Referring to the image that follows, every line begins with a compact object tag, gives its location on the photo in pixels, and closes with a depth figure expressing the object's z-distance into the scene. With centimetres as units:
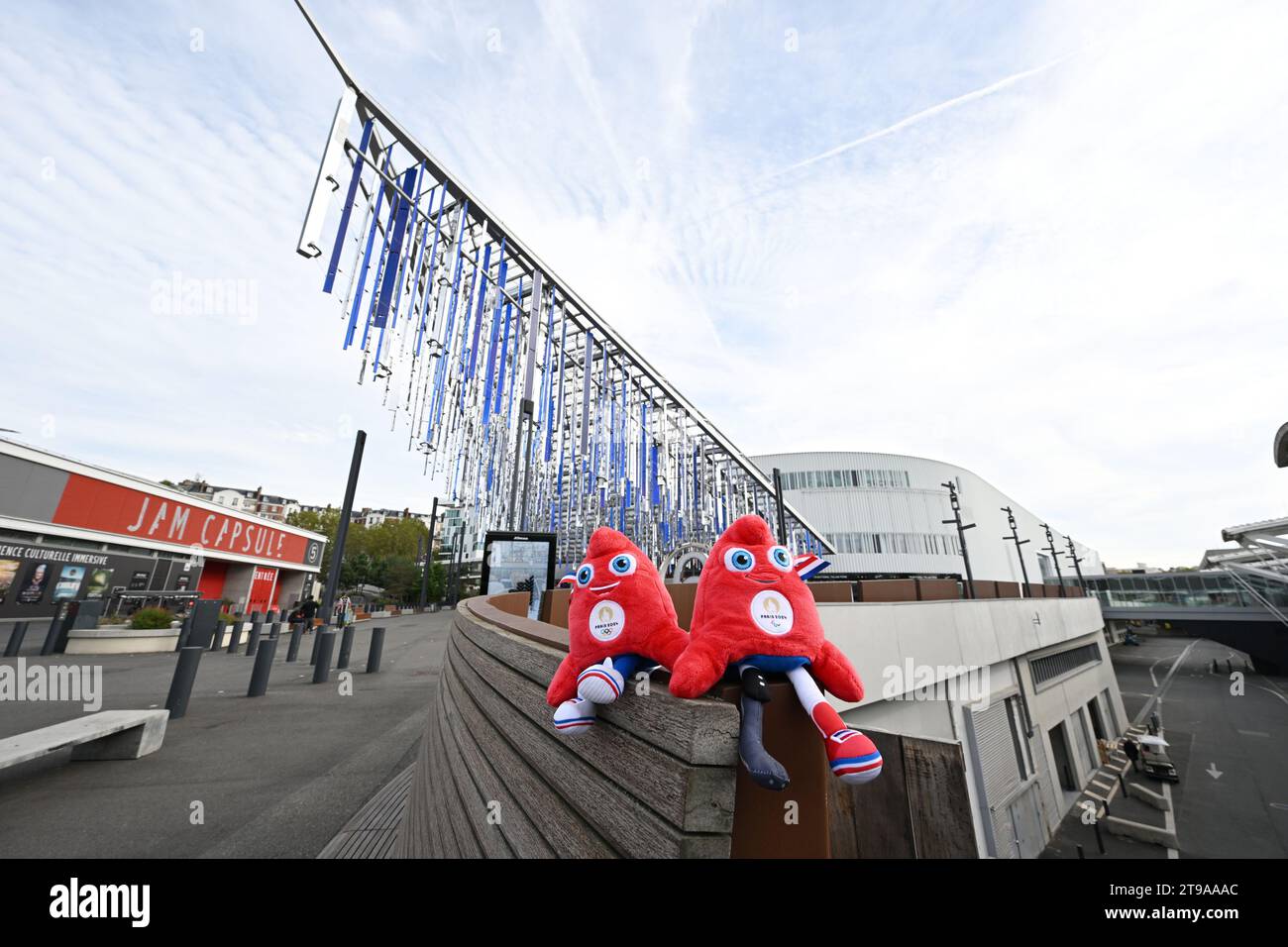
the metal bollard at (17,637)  1334
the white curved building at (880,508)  4878
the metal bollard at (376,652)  1282
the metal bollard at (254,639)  1625
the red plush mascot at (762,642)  131
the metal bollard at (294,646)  1471
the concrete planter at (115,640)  1425
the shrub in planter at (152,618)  1530
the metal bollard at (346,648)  1276
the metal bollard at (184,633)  1400
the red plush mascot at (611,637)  154
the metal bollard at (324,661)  1129
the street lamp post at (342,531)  1281
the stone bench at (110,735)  530
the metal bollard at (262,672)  966
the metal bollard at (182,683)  799
